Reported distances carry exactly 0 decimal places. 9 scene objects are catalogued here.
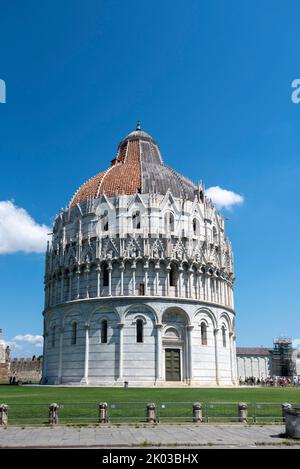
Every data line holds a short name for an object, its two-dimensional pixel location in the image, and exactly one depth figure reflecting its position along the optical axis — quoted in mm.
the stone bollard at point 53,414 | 18375
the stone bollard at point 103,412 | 18750
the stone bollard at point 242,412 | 19594
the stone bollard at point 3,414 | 18328
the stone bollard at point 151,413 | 19000
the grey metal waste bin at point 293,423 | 15633
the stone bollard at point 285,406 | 18995
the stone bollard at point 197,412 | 19375
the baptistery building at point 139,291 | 51219
